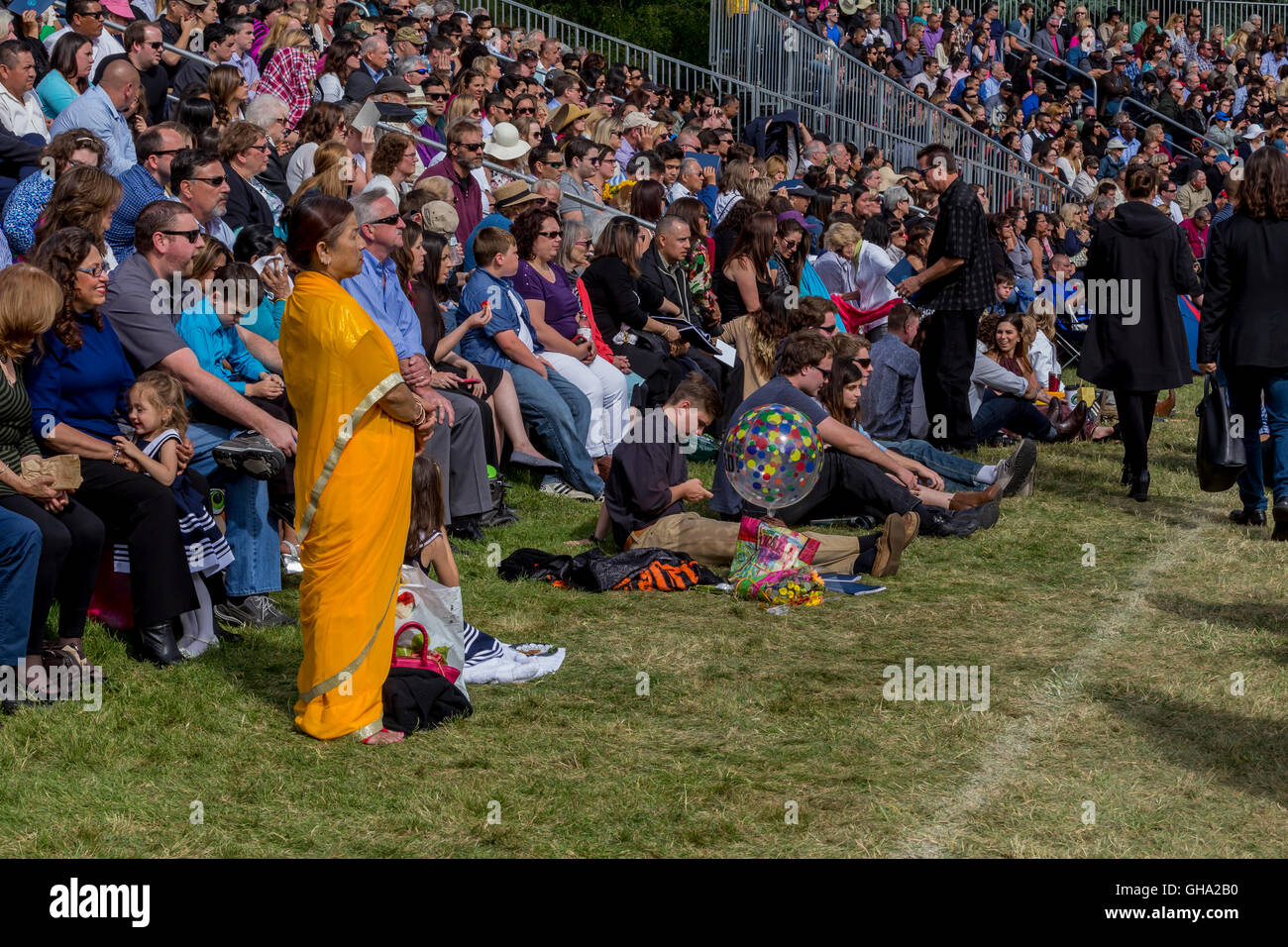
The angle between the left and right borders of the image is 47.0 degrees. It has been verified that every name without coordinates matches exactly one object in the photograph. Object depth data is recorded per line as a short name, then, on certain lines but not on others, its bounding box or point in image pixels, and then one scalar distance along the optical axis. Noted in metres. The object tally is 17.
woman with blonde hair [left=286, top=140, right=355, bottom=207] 8.74
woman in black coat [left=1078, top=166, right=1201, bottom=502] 9.97
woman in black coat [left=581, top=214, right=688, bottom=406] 11.47
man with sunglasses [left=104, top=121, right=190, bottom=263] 7.62
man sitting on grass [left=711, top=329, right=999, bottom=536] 8.45
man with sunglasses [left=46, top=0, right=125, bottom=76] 10.09
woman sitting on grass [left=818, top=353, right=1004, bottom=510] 9.07
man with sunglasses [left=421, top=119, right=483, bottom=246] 11.16
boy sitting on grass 8.22
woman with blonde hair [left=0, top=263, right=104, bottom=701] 5.75
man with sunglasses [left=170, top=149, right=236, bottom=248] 7.54
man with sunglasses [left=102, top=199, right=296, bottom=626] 6.74
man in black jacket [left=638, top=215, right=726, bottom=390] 11.80
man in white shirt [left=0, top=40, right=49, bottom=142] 8.59
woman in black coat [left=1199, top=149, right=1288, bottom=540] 8.72
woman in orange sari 5.36
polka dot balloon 7.54
